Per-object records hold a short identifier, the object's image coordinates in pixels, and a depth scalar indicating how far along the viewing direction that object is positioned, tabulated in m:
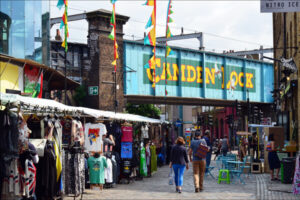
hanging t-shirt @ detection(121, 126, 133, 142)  16.70
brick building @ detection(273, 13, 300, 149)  20.41
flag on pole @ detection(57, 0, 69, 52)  16.92
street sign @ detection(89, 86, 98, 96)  32.50
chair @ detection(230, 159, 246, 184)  16.58
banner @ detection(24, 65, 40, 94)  20.03
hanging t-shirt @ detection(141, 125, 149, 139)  19.18
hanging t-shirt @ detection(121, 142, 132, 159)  16.69
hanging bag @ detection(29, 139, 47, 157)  10.04
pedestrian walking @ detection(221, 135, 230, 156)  28.16
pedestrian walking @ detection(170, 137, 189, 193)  14.12
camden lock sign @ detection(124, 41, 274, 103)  33.00
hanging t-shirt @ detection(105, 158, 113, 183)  14.66
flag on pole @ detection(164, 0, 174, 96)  24.71
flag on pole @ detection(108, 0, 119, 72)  19.02
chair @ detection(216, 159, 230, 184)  16.69
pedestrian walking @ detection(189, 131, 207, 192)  14.41
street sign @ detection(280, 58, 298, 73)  19.27
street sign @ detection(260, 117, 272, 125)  29.23
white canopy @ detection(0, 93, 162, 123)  8.56
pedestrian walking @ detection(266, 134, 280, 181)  17.27
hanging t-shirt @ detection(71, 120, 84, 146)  12.52
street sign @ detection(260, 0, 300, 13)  10.12
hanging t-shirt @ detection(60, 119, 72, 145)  12.91
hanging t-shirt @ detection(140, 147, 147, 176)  18.08
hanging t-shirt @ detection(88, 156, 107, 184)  14.00
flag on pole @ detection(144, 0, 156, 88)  22.11
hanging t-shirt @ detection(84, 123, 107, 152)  14.26
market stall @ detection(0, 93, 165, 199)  8.48
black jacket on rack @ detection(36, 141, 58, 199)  10.10
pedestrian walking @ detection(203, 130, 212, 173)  17.99
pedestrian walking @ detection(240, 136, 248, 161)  22.77
